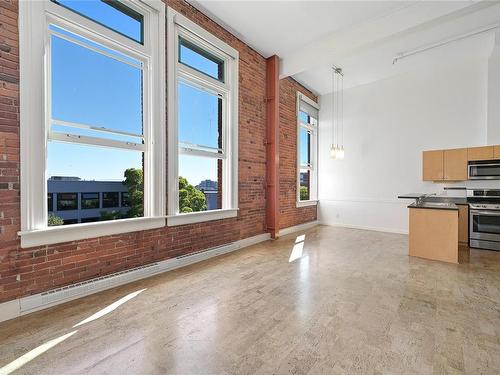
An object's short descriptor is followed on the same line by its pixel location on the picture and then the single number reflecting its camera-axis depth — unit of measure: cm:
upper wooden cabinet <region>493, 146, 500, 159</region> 505
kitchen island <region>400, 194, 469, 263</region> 420
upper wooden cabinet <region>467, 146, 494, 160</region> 511
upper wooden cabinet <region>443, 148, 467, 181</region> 539
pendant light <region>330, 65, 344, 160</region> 754
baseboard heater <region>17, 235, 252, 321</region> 251
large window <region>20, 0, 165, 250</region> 255
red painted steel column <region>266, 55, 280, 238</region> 566
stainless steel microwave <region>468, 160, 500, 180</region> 506
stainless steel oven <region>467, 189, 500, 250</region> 493
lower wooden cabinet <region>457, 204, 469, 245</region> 527
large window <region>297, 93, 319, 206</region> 718
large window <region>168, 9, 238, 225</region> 383
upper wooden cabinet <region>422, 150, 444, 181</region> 566
